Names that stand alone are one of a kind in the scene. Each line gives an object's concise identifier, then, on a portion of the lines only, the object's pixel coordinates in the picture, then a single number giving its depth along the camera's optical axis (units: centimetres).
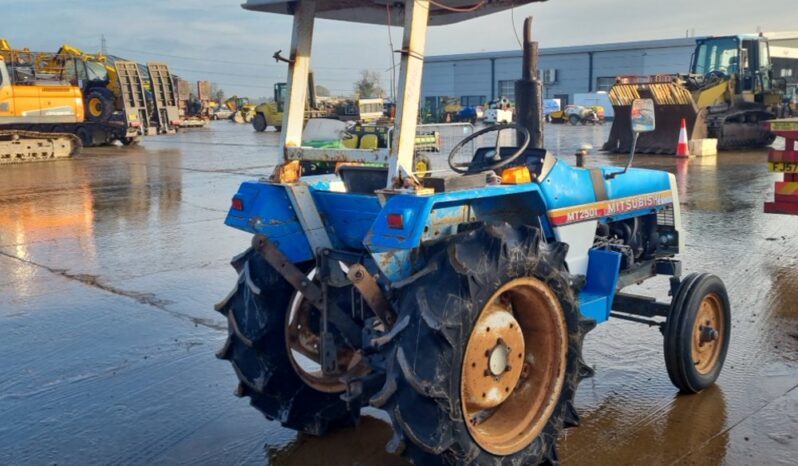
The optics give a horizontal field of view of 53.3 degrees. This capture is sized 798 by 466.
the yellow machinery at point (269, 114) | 3869
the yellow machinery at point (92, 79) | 2692
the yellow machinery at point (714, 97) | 2122
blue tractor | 340
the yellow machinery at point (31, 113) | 2098
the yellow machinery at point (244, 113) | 5144
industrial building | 6291
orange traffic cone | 2008
